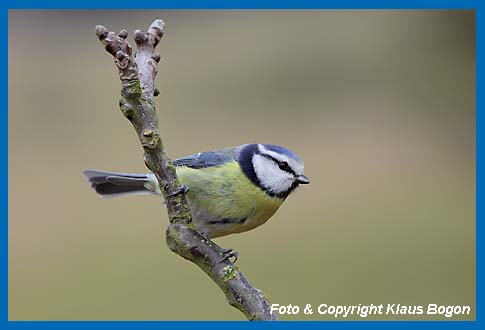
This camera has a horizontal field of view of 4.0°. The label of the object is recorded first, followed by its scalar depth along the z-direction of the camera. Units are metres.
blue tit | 3.16
